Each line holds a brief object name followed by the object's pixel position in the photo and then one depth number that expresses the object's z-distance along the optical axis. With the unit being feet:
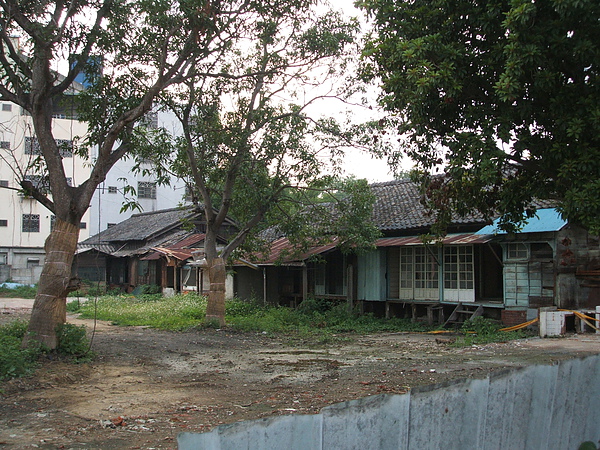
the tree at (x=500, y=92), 27.45
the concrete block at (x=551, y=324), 43.75
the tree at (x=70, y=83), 31.07
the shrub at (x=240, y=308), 68.23
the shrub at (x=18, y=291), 100.58
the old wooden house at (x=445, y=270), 48.01
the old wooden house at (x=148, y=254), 92.68
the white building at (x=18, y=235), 116.67
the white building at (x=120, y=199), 132.46
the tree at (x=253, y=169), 47.50
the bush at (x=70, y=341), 31.78
